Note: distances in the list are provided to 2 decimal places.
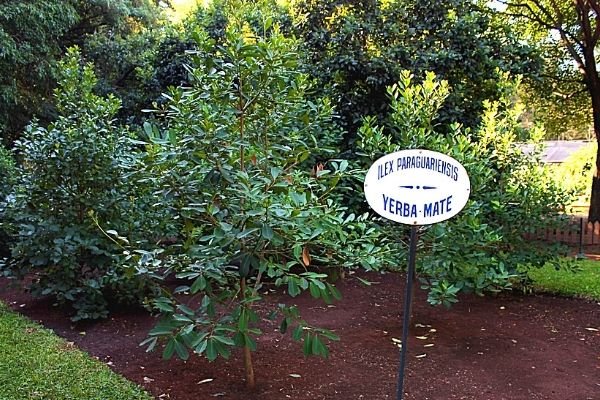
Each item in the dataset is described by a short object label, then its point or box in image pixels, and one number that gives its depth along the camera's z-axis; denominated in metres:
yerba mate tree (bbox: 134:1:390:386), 2.62
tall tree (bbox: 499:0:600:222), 11.30
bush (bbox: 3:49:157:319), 4.65
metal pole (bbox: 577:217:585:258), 8.65
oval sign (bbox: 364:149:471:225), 2.53
